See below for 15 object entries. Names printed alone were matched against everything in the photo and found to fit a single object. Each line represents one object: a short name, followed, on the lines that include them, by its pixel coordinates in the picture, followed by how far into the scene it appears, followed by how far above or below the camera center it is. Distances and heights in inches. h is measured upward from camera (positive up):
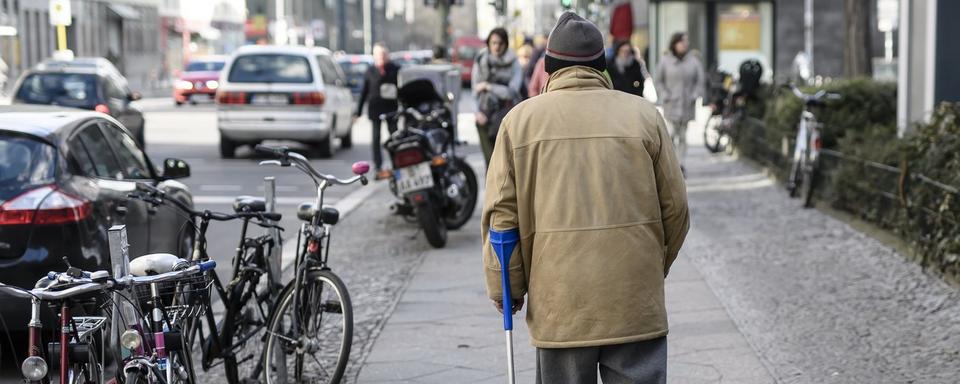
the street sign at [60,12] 1190.9 +18.2
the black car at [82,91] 735.7 -28.5
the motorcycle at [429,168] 438.0 -41.3
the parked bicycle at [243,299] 245.3 -45.1
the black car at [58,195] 271.9 -30.7
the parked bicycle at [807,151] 519.5 -43.3
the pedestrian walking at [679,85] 658.8 -24.3
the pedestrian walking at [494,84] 546.6 -19.6
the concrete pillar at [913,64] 517.0 -12.4
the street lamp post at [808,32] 1177.2 -2.0
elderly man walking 164.2 -21.1
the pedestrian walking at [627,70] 611.8 -16.4
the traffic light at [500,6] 1314.7 +22.8
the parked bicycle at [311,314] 241.3 -46.0
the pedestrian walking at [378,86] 703.1 -25.6
